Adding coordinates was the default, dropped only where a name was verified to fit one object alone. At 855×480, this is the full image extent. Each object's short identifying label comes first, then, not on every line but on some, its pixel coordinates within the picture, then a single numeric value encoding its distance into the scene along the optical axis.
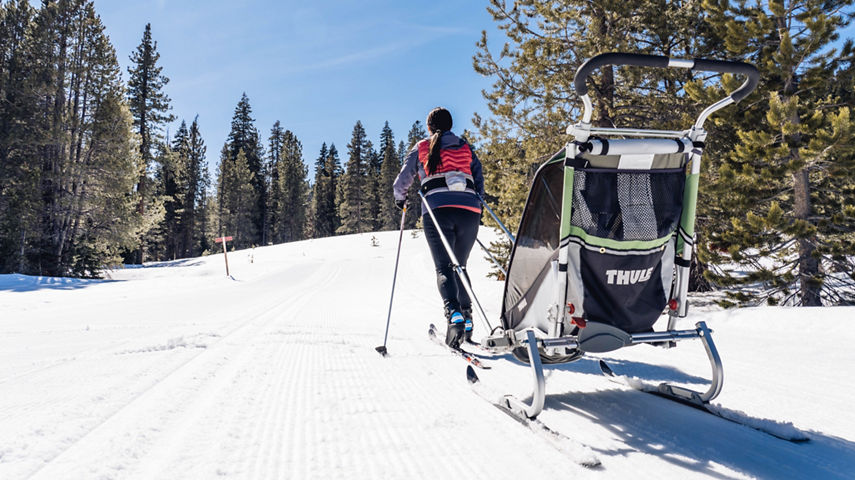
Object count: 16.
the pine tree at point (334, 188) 65.03
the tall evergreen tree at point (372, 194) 57.94
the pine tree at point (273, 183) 58.38
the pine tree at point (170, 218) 42.75
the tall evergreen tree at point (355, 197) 57.03
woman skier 3.48
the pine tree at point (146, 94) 30.02
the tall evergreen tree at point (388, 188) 55.31
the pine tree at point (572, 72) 8.25
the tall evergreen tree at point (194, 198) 45.56
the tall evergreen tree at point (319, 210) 65.38
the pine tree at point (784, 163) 6.45
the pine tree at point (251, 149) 55.78
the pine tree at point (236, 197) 49.59
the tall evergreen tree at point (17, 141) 14.80
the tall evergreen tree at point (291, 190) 58.03
